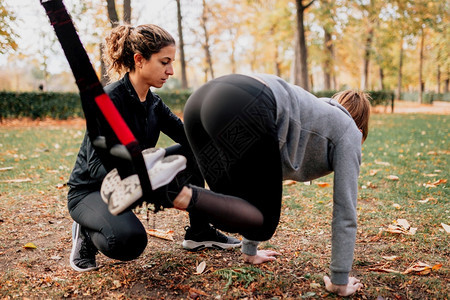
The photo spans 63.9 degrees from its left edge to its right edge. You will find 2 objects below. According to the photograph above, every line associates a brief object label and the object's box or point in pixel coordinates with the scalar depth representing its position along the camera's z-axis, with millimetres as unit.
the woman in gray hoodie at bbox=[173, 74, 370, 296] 1780
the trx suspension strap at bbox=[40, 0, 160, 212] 1586
